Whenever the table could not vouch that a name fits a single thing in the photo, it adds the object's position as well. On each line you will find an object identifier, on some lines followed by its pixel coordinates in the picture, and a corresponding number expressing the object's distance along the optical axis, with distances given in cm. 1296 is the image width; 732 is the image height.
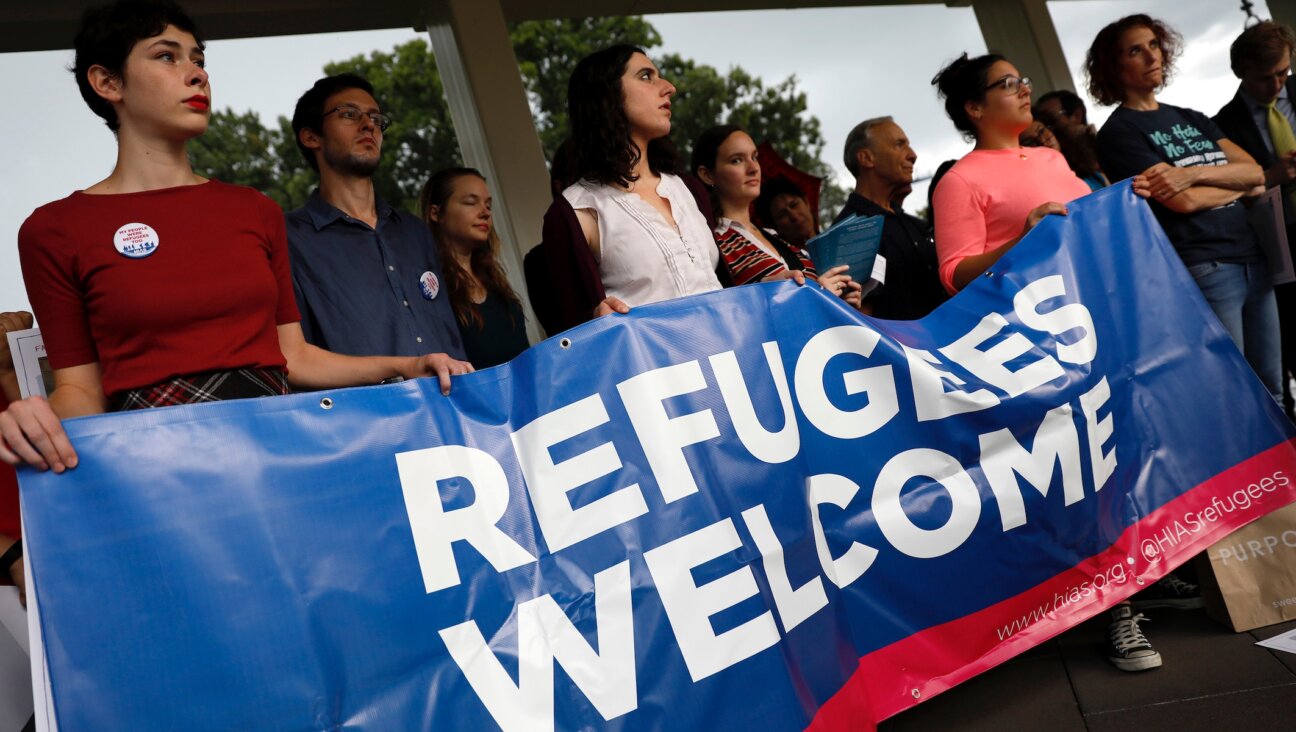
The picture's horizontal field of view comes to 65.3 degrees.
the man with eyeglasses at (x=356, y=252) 250
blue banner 157
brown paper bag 242
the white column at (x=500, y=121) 554
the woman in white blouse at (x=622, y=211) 238
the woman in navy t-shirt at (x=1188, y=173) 286
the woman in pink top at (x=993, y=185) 275
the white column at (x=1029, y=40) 739
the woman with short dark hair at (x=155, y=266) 169
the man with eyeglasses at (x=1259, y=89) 382
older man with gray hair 326
